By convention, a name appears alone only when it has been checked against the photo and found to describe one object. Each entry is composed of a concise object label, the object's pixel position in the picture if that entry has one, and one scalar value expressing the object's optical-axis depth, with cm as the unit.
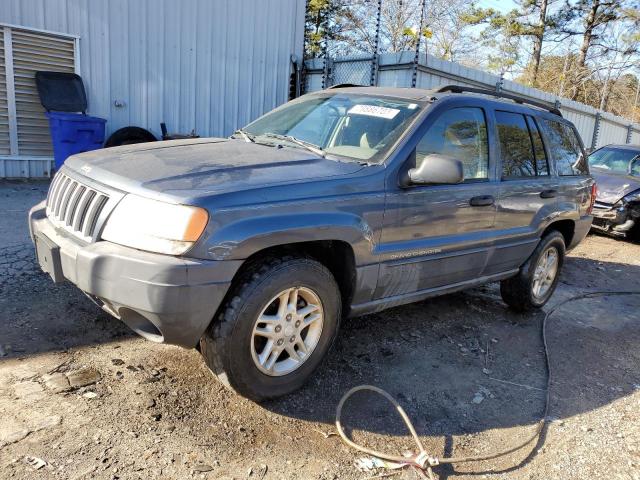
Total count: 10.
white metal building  821
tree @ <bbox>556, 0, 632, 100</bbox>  2852
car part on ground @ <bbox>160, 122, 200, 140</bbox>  905
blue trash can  796
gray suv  251
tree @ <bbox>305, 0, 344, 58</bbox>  2644
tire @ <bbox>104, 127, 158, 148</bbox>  884
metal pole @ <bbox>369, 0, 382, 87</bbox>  1028
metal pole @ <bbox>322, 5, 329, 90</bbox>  1124
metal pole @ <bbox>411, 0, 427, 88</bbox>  977
